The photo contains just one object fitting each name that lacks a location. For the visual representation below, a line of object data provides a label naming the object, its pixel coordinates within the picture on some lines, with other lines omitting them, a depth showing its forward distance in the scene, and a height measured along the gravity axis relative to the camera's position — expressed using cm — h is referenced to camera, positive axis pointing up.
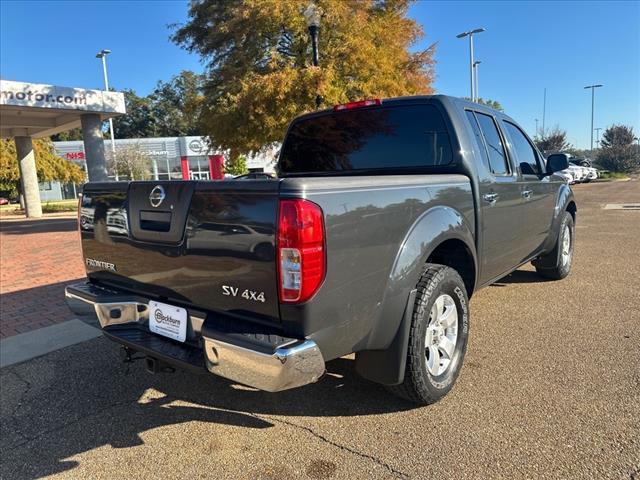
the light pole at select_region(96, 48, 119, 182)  3230 +865
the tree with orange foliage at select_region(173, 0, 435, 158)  1165 +308
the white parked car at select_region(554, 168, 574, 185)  2840 -48
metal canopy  1348 +271
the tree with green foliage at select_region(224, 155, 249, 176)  3459 +110
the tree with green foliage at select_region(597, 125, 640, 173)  4234 +96
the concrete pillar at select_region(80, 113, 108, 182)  1571 +151
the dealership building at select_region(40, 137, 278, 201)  4250 +313
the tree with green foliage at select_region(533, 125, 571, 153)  4672 +232
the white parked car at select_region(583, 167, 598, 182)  3272 -71
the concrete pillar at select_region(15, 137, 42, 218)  2048 +89
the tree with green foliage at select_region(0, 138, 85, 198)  2475 +157
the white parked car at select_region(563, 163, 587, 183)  3004 -54
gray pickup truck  220 -41
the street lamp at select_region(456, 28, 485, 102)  2956 +842
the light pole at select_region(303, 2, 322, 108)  939 +313
